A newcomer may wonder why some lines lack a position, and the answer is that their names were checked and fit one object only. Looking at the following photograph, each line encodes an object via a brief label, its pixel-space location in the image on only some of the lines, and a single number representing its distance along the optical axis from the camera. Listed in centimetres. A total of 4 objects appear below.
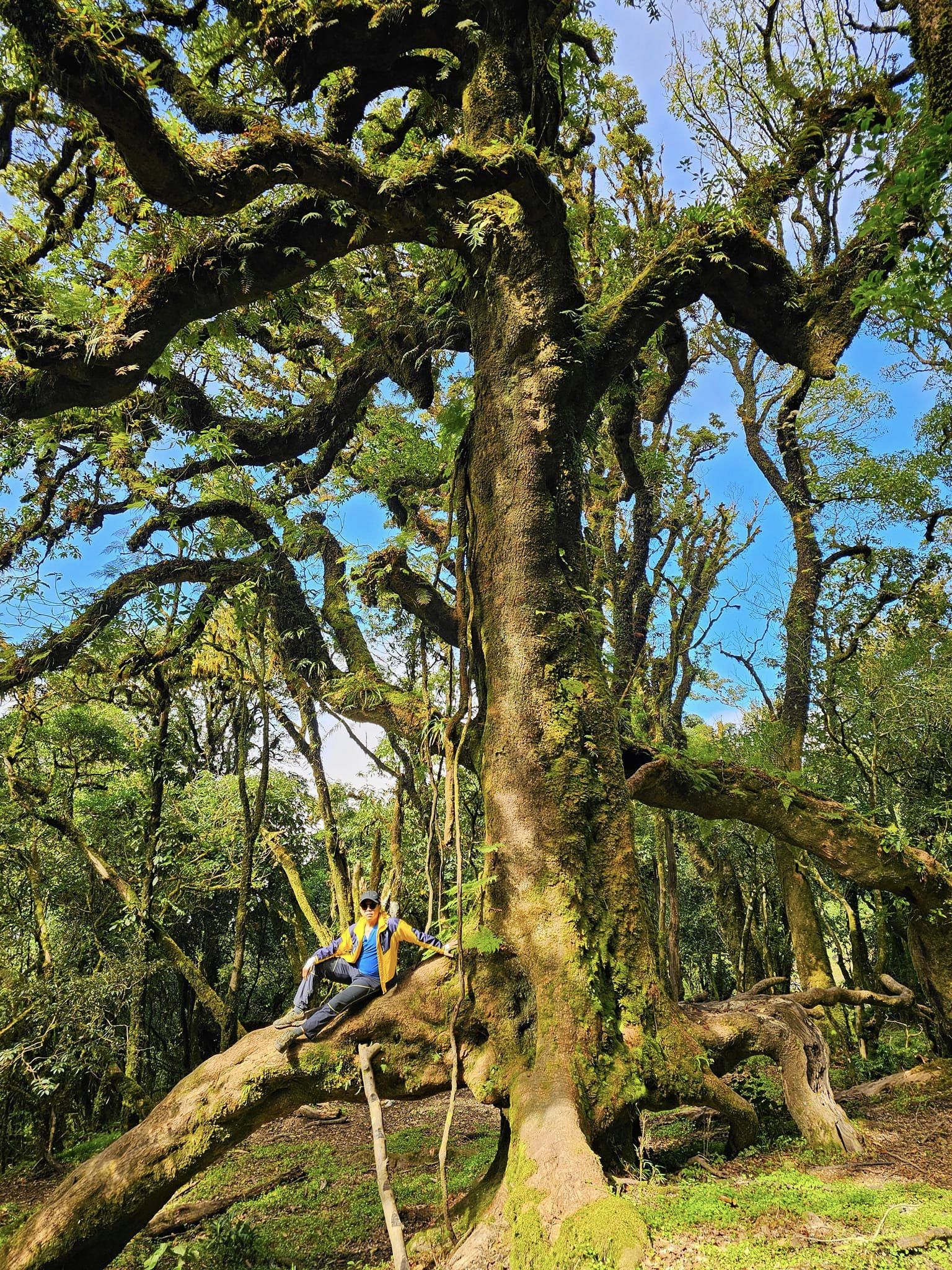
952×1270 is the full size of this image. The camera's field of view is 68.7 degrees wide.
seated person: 489
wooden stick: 293
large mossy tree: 428
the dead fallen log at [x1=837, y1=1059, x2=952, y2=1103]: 666
